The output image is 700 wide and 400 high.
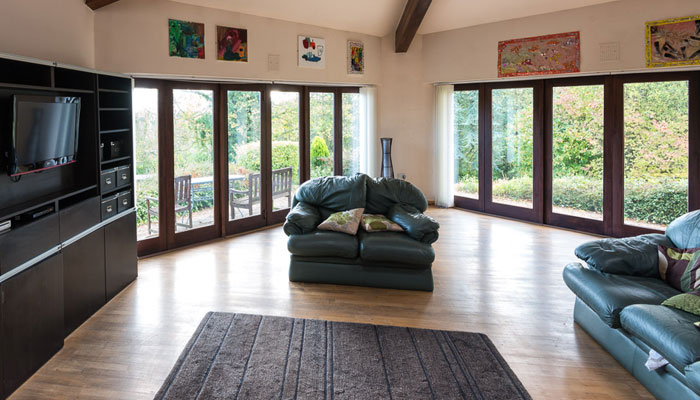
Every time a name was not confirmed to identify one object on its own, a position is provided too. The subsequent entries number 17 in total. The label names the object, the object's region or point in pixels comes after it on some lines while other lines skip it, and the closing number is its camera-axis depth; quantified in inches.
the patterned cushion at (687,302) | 115.6
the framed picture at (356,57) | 305.4
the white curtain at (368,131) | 320.5
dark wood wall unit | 118.6
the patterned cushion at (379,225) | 189.2
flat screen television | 130.3
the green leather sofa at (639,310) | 104.0
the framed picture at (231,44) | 242.1
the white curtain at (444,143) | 331.9
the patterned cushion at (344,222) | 187.5
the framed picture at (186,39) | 224.1
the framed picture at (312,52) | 279.6
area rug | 114.5
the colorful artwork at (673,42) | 226.7
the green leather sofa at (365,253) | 179.6
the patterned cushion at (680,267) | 131.5
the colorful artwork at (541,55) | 265.0
